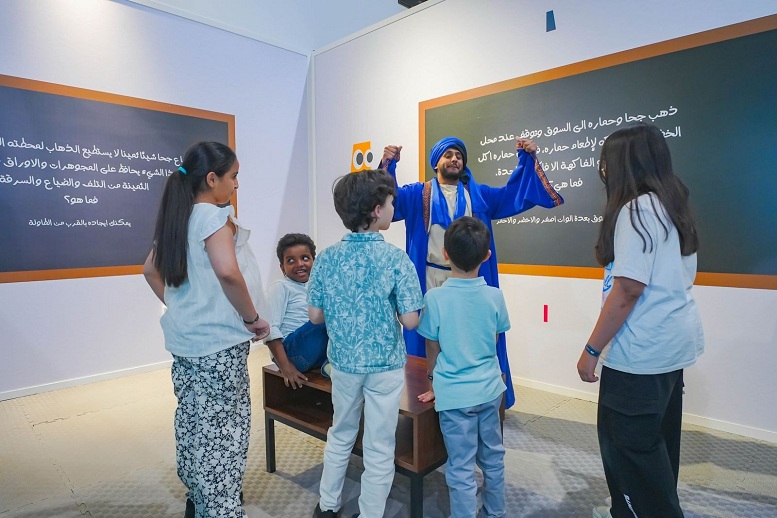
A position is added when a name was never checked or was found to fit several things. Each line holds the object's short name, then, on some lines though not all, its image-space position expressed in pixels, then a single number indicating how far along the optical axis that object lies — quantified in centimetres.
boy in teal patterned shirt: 146
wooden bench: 156
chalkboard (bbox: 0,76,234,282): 302
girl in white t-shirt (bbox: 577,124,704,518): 128
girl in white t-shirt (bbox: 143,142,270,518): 142
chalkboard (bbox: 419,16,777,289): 232
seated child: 183
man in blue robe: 242
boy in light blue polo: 149
